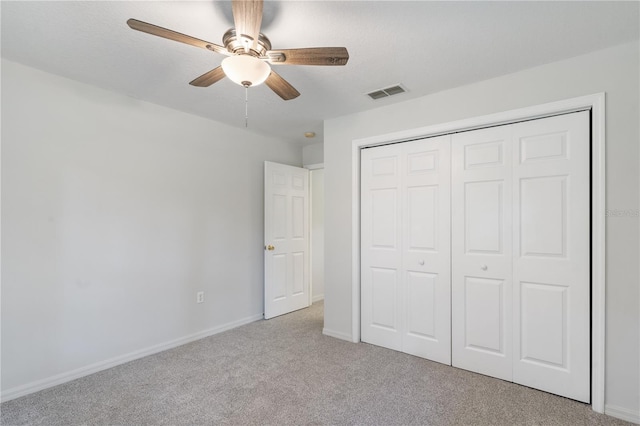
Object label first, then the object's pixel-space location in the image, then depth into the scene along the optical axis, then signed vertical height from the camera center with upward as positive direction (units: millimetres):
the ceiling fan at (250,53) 1524 +836
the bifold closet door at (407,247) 2893 -326
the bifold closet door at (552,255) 2268 -303
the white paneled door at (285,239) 4160 -347
